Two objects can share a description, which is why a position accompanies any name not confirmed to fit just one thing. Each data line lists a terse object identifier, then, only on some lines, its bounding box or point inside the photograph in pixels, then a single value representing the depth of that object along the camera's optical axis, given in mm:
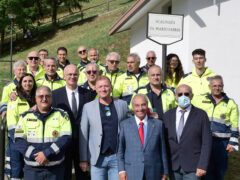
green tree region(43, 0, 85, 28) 39409
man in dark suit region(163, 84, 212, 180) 3529
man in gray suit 3699
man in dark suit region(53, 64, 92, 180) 4059
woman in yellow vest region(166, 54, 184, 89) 5797
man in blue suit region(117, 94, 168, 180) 3449
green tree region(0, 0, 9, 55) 35719
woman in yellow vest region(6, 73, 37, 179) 4133
